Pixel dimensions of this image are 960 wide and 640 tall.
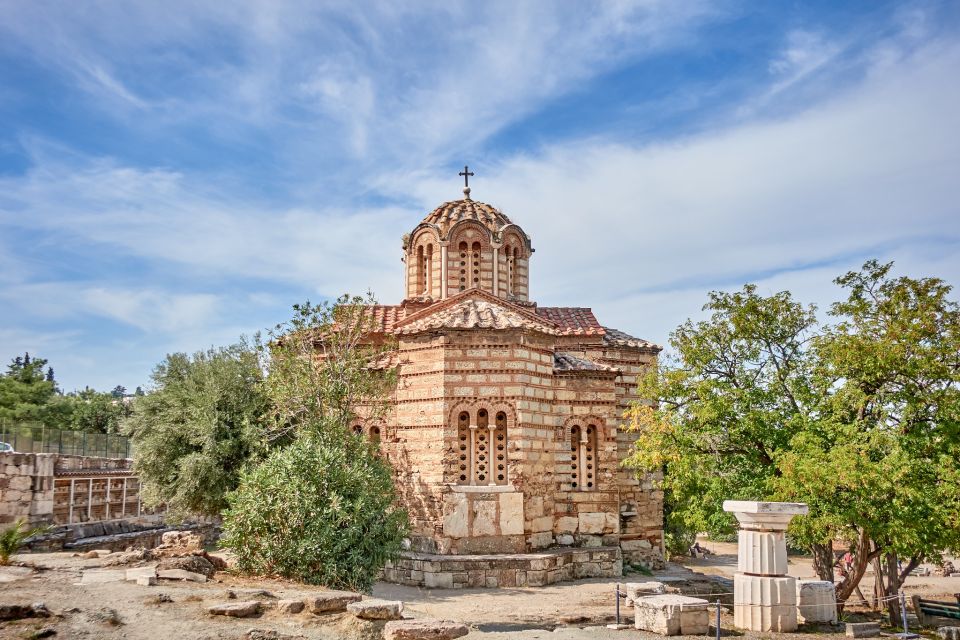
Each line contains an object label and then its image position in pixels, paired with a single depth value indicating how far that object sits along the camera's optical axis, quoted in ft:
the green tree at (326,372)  47.78
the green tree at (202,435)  56.65
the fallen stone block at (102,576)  32.28
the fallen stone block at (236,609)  26.97
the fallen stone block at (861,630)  32.42
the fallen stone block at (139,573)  32.14
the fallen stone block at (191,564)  34.53
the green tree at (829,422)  38.24
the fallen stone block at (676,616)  30.60
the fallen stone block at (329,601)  28.07
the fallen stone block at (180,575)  32.46
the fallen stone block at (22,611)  24.25
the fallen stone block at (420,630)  25.53
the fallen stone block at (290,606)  27.84
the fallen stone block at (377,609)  27.48
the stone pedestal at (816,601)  35.04
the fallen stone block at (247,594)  29.30
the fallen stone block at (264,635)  24.52
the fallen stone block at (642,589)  38.78
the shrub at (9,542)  36.32
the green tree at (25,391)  122.62
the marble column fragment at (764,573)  32.30
